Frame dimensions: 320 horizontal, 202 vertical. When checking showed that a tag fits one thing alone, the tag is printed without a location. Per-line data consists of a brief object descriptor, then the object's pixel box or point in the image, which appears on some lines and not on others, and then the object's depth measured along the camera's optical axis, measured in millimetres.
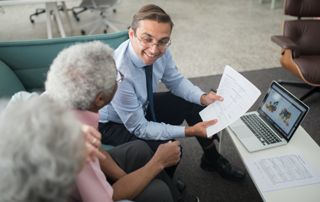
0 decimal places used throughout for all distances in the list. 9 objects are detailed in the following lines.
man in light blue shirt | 1293
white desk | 1108
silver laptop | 1331
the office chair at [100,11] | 3354
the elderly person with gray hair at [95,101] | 864
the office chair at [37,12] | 4071
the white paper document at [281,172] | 1159
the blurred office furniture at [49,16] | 3289
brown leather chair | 2195
